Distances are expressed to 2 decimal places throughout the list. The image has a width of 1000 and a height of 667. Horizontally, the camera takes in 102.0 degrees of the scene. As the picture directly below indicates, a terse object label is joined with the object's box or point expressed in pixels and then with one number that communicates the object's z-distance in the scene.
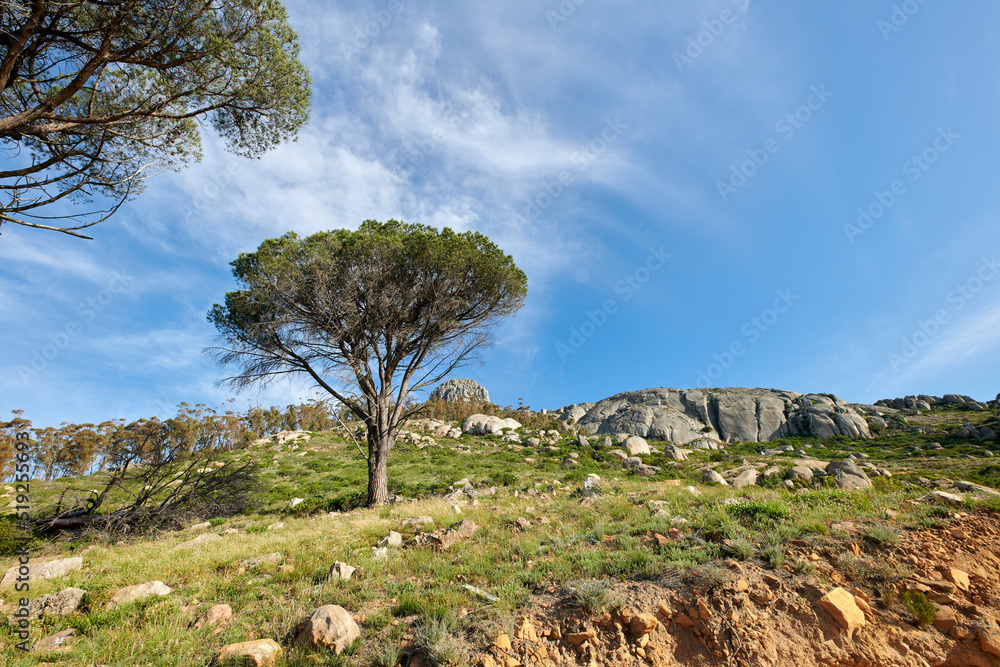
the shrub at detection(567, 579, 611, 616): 4.26
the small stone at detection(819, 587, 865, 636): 4.02
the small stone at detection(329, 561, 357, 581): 5.68
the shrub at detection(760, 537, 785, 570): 4.89
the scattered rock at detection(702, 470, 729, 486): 16.23
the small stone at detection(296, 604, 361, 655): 3.93
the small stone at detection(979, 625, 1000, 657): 3.73
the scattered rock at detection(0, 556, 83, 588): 5.78
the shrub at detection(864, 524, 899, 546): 5.19
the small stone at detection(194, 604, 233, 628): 4.48
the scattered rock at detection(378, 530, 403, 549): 7.23
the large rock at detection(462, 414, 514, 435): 30.72
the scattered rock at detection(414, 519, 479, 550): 7.04
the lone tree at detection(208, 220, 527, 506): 12.96
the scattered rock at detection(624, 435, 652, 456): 26.74
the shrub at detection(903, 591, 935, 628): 4.02
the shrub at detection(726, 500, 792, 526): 6.18
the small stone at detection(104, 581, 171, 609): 4.98
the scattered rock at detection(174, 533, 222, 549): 8.17
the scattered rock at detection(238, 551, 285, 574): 6.24
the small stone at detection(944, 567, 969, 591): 4.47
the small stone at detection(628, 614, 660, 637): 4.02
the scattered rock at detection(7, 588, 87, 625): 4.73
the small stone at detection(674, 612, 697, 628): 4.14
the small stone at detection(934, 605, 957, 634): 3.99
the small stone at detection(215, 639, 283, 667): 3.71
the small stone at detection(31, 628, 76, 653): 3.98
